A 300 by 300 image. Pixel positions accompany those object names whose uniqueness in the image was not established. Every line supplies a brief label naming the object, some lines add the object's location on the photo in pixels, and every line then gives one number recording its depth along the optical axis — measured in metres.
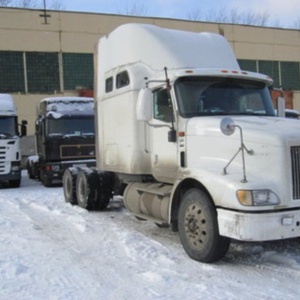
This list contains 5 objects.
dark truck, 16.67
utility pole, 27.39
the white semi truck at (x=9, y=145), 16.31
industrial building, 26.50
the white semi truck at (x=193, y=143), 5.99
